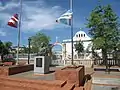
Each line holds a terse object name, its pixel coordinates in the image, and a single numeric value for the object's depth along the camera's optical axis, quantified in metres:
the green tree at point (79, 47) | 25.10
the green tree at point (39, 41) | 23.73
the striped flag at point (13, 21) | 9.34
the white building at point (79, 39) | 26.44
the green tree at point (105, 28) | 8.56
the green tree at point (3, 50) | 22.06
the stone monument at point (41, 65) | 7.78
